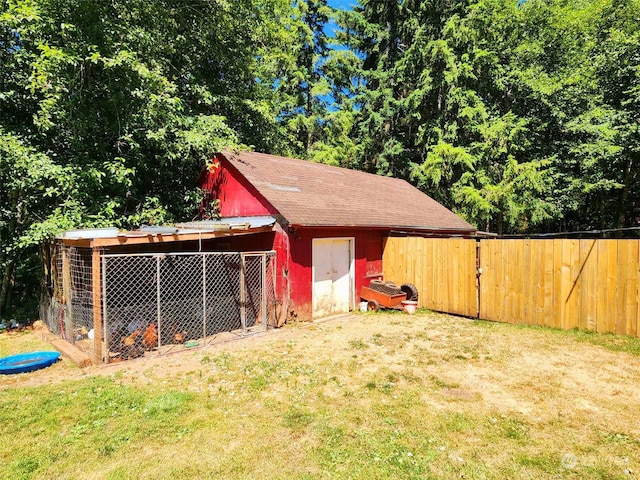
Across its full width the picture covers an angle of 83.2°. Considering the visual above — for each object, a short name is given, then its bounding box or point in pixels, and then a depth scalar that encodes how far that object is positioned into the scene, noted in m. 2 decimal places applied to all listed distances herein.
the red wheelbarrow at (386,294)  10.04
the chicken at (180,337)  7.13
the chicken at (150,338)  6.62
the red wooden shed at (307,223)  8.84
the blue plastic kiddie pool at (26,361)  5.61
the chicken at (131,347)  6.34
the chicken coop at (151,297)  6.29
